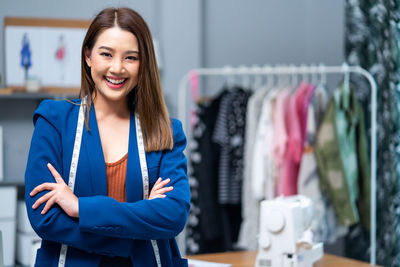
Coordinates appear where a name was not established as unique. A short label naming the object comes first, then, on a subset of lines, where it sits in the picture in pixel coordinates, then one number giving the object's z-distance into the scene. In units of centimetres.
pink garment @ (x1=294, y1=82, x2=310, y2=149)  612
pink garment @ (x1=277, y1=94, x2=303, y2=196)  603
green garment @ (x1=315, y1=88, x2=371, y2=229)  587
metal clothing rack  567
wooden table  379
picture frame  721
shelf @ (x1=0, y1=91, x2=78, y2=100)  679
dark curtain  582
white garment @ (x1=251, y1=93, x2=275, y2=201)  615
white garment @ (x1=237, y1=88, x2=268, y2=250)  625
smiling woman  240
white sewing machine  351
